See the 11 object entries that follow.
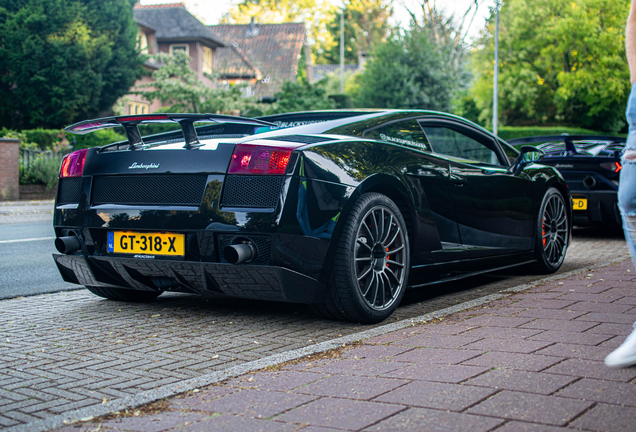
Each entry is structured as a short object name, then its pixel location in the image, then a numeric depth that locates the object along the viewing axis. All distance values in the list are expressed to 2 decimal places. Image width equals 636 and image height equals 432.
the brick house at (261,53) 49.34
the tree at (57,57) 26.33
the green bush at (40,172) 20.30
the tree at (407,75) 36.88
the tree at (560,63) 34.72
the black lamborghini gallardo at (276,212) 3.88
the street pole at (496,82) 26.56
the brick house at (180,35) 42.28
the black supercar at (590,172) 8.86
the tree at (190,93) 31.09
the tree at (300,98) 33.69
